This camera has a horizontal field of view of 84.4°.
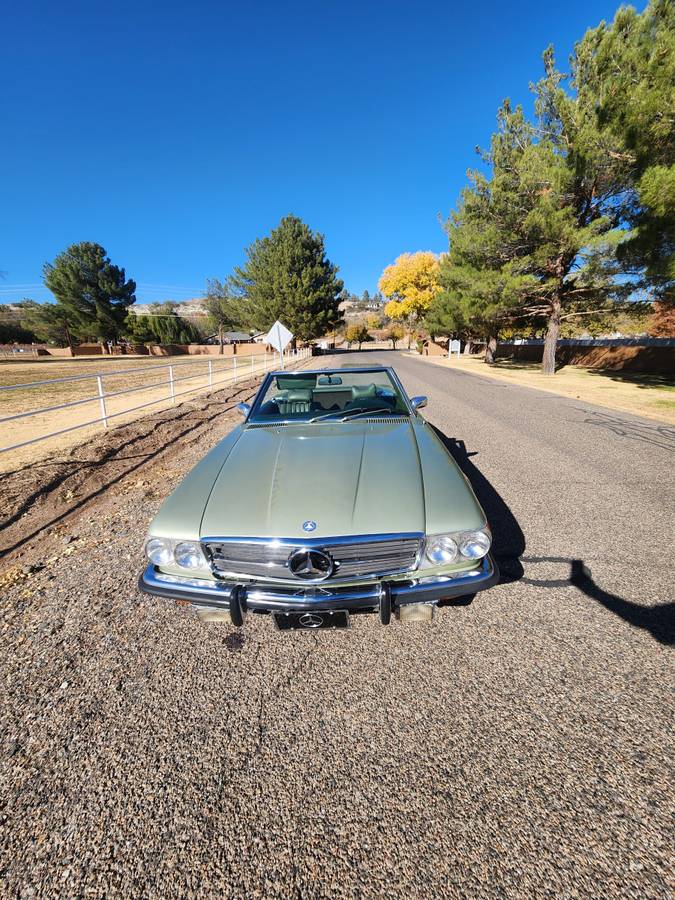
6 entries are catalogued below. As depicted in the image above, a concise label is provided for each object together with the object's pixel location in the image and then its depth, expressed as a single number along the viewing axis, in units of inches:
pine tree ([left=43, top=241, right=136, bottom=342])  1859.0
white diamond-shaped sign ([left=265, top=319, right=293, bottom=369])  648.0
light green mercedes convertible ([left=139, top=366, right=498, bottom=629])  71.2
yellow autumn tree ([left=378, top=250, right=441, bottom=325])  1889.8
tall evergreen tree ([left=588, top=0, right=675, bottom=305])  366.0
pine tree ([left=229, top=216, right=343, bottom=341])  1562.5
